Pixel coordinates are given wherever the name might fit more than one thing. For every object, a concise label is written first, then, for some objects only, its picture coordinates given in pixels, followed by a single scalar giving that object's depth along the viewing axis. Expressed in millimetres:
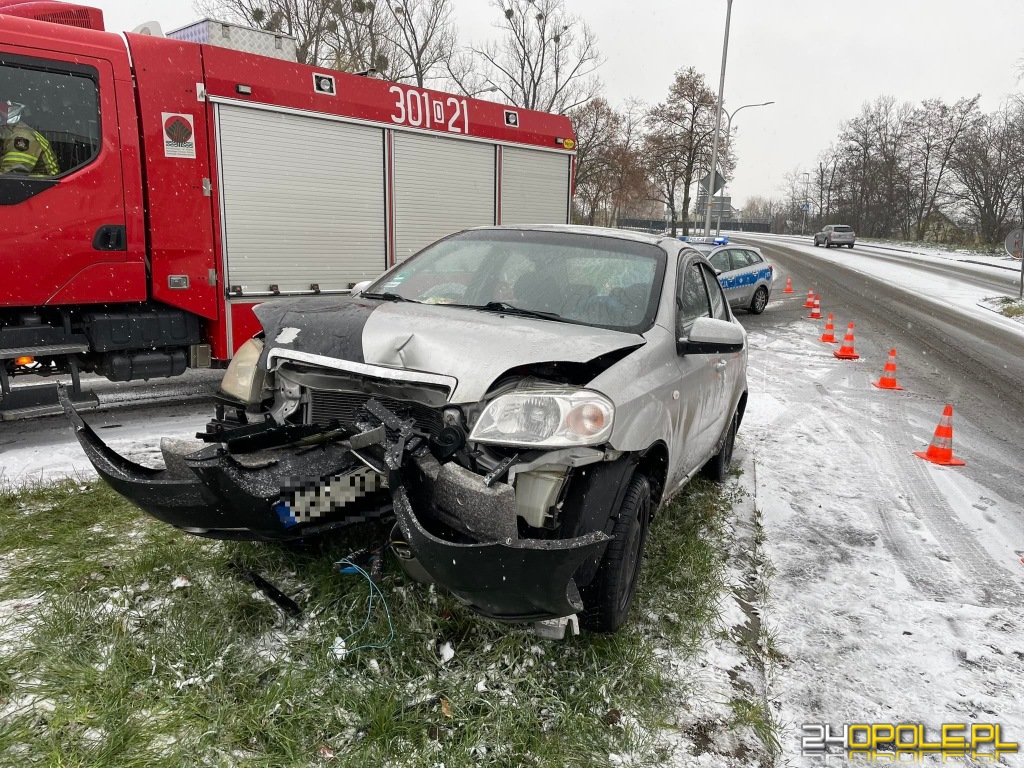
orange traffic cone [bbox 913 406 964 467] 6414
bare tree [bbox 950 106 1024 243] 45562
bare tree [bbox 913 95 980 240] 53594
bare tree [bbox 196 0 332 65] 26156
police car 15266
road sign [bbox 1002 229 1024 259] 17844
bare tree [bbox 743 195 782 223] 100325
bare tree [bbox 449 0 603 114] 33438
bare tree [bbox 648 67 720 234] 40281
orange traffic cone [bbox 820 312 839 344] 12922
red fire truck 5488
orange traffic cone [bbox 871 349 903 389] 9391
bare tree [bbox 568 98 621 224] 33969
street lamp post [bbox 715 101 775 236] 37812
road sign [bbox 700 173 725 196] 21406
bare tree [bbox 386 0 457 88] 31125
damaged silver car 2549
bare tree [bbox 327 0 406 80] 26375
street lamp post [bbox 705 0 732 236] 26842
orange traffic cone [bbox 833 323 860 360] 11375
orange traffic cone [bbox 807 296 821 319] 15938
